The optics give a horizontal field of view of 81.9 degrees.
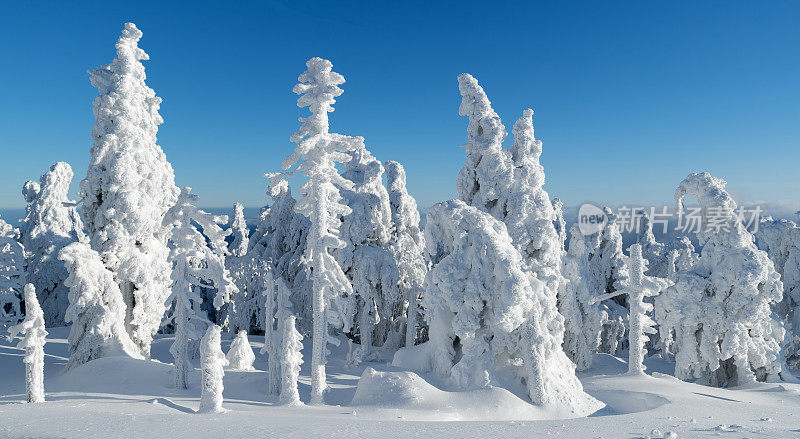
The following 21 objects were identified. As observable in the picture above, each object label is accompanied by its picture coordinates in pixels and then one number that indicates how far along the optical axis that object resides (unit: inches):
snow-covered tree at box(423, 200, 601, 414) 494.9
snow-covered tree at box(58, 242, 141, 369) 609.6
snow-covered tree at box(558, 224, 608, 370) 807.1
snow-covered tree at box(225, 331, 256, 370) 666.2
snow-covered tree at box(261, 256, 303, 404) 490.0
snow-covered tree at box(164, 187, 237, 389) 531.8
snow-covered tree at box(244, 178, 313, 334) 1010.1
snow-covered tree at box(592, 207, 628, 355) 1195.3
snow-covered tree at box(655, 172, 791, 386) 666.2
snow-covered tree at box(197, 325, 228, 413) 384.8
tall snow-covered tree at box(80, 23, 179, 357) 660.1
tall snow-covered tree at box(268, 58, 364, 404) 506.9
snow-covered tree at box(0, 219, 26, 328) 867.4
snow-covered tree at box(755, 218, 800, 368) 992.9
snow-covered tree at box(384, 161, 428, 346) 990.4
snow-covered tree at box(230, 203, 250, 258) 1573.6
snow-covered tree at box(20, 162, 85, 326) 1118.4
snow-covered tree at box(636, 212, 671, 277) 1467.8
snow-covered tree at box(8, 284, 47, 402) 415.5
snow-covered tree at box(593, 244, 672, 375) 709.3
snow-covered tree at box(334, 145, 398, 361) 914.7
